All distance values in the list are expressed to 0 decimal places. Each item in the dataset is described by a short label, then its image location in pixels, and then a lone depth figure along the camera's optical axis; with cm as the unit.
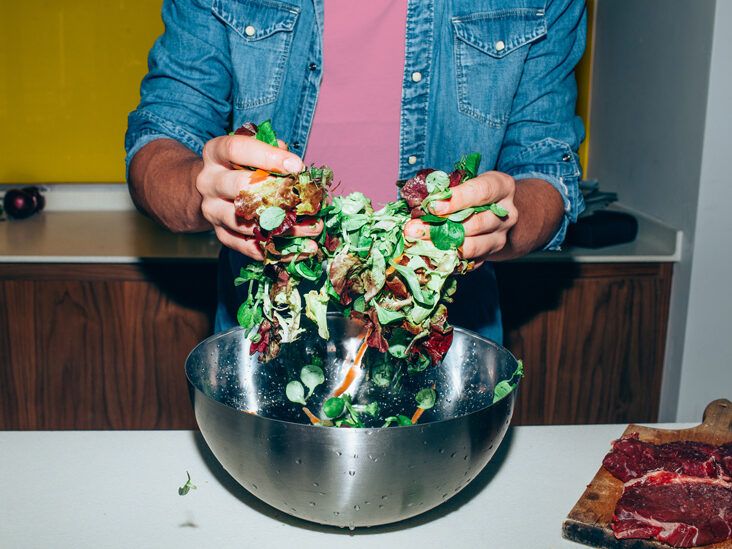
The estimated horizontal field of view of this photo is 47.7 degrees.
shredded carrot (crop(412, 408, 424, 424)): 103
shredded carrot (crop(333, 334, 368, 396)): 102
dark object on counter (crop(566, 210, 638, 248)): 228
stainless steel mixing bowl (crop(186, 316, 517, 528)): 78
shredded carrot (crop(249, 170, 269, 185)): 85
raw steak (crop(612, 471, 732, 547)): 88
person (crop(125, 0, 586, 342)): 129
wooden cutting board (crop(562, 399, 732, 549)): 89
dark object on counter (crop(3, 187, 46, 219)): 253
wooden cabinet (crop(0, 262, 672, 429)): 218
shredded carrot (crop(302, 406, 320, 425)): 99
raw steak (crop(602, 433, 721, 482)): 100
